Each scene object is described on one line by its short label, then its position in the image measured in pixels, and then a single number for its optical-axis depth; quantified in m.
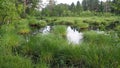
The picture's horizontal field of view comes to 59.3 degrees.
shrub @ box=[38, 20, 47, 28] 12.44
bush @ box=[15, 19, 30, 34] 7.92
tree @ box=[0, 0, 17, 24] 3.36
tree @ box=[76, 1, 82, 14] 28.73
